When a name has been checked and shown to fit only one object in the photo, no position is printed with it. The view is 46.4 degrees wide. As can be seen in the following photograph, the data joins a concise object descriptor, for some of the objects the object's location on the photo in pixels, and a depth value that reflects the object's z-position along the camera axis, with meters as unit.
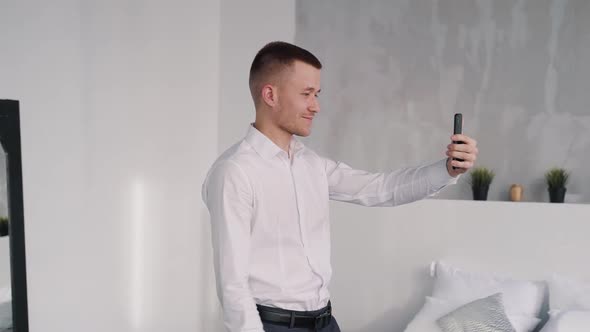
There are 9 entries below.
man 1.71
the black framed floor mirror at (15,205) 2.78
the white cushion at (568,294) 3.25
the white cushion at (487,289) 3.42
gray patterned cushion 3.23
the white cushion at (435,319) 3.35
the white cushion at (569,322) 3.03
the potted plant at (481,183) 3.82
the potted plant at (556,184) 3.65
